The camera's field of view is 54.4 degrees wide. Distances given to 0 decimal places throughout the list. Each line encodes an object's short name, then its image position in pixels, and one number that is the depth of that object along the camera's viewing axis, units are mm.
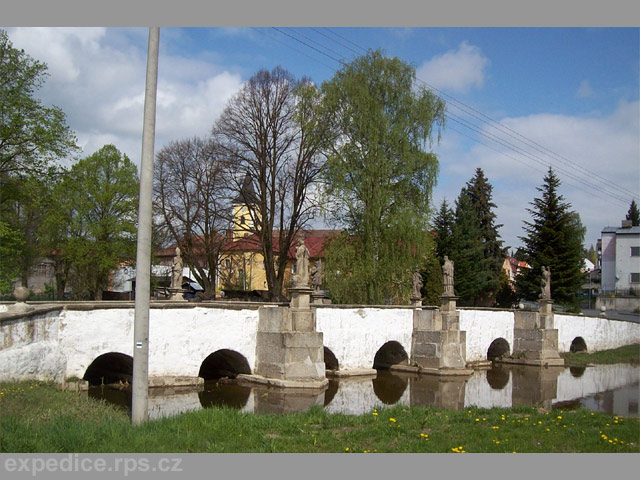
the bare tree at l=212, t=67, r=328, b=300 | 33219
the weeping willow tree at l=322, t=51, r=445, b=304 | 29359
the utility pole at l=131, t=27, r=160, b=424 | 8508
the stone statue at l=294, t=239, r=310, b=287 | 18172
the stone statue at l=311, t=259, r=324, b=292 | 23188
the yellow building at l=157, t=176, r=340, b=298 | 33625
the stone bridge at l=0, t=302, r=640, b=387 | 13875
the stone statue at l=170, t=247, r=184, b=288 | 21520
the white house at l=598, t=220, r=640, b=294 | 49844
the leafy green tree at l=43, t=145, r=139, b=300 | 34344
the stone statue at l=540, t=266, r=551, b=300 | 29812
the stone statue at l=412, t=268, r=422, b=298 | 25456
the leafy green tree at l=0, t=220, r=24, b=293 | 23781
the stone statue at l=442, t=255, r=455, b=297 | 24172
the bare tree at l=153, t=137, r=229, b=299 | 35312
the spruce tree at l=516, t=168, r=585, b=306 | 39469
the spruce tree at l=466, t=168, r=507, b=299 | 45656
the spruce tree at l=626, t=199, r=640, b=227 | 72688
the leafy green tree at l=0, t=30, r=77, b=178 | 23969
